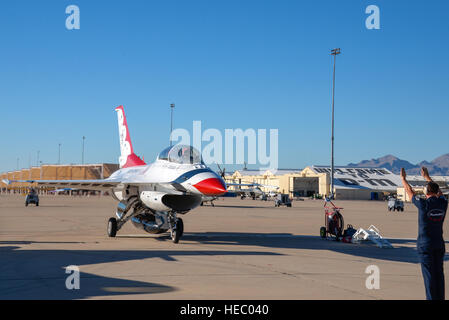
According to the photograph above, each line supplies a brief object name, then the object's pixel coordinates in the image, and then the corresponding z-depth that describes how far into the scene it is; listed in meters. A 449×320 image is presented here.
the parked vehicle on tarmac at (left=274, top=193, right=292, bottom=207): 65.62
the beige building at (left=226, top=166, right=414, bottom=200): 111.25
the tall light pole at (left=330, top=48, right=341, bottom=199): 55.94
